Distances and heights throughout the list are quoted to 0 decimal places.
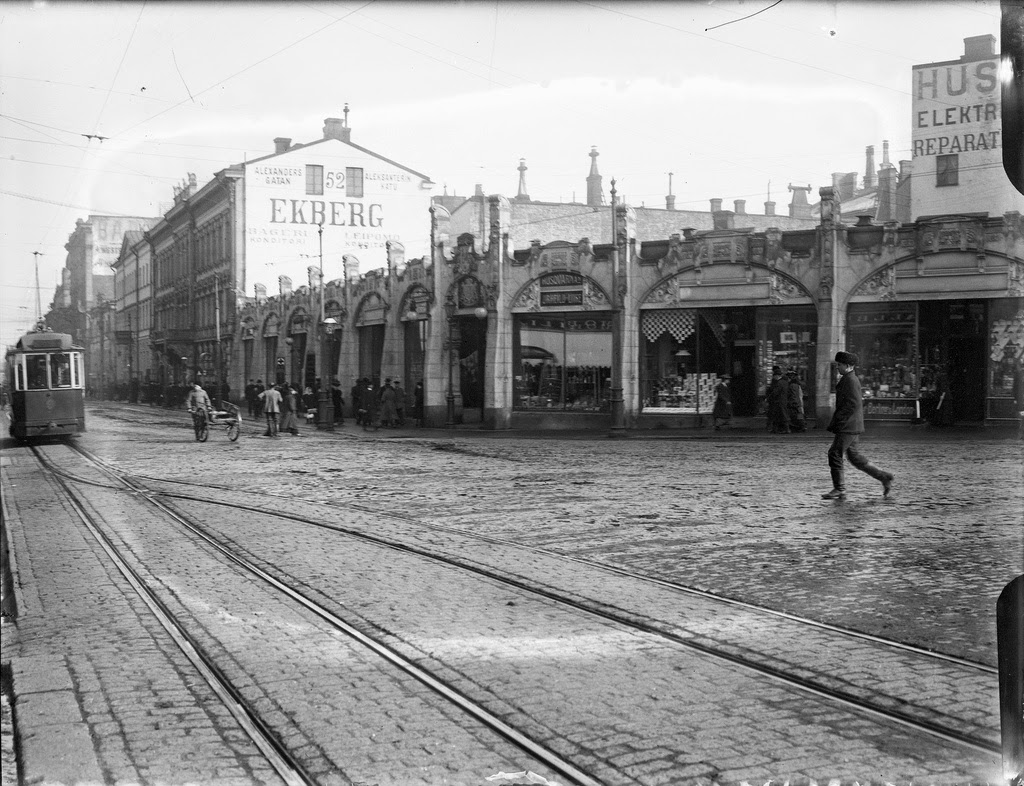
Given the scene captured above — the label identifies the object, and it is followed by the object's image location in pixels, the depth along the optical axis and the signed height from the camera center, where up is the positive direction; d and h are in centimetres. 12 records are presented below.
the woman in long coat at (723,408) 2762 -96
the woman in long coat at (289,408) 2934 -94
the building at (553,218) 4745 +746
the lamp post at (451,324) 3341 +162
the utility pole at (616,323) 2928 +143
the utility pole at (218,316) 5042 +297
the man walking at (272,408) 2841 -90
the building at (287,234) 4506 +660
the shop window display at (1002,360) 2462 +25
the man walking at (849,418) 1194 -54
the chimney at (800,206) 5962 +991
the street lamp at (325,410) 3275 -114
